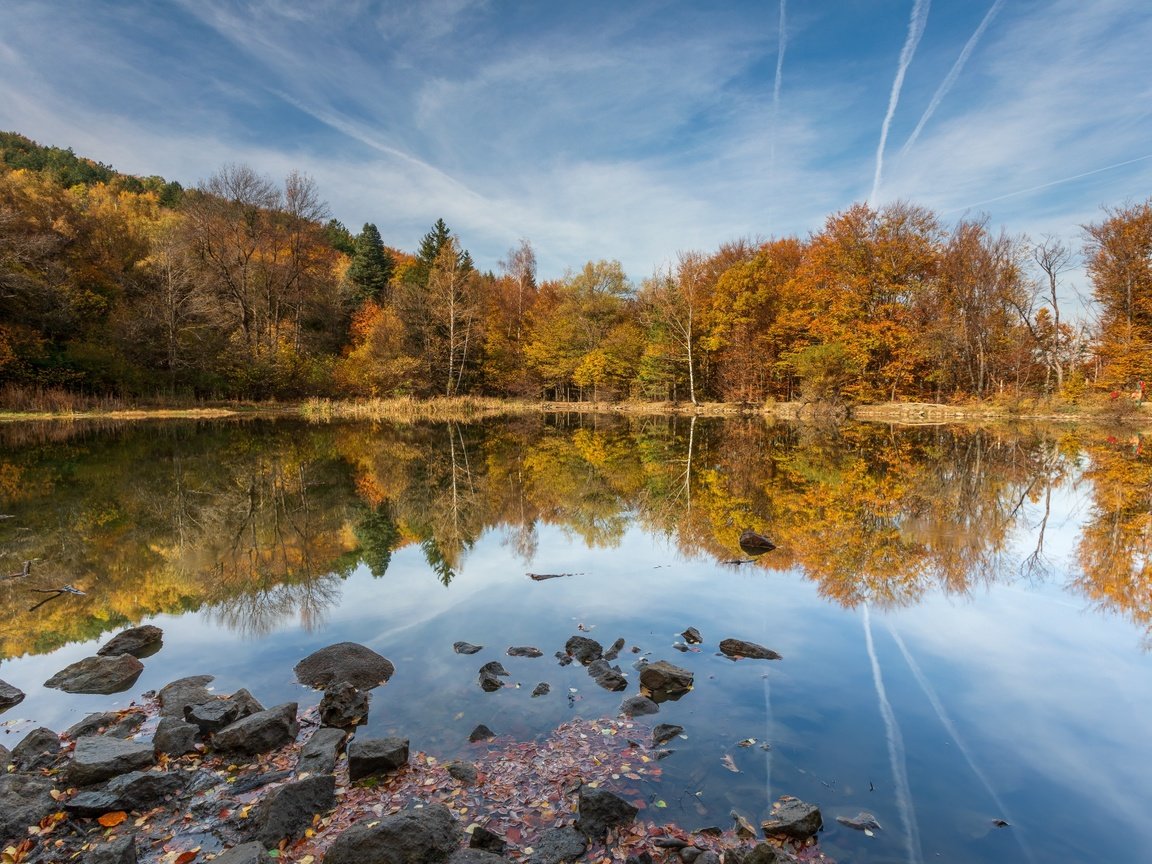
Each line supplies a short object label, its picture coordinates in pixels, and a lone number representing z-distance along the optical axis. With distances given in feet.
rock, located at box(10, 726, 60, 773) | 11.76
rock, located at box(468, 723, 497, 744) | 12.82
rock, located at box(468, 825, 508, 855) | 9.50
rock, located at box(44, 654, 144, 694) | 15.31
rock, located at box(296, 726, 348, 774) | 11.73
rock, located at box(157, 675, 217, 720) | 13.98
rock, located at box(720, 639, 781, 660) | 16.83
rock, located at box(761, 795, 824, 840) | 9.67
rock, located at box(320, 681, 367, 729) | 13.43
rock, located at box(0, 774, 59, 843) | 9.79
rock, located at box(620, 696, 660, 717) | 13.84
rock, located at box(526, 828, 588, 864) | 9.29
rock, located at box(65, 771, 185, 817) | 10.39
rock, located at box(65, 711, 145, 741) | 13.03
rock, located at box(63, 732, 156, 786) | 11.16
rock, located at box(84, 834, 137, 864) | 8.86
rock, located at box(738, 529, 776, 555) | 26.96
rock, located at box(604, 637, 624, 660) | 16.92
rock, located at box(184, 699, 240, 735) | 12.97
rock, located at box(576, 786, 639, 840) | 9.82
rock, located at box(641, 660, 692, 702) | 14.78
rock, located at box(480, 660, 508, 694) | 15.07
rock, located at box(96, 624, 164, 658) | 17.37
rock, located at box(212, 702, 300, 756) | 12.32
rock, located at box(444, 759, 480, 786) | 11.30
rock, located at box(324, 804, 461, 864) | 9.07
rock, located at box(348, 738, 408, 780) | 11.34
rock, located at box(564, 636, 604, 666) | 16.79
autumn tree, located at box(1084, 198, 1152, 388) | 102.89
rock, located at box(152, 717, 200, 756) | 12.34
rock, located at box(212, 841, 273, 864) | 8.68
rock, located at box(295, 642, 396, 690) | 15.51
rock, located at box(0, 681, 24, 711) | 14.38
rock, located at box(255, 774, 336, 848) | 9.77
